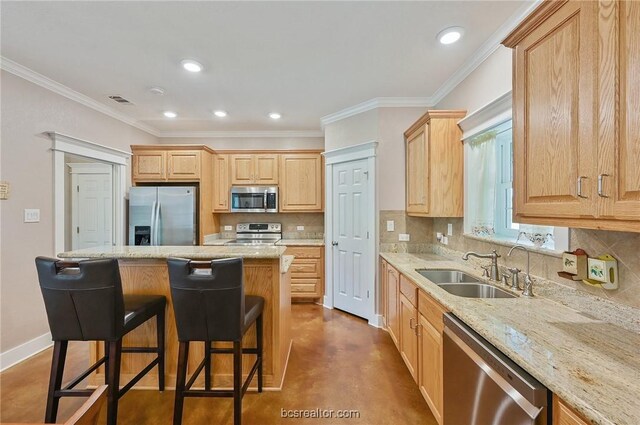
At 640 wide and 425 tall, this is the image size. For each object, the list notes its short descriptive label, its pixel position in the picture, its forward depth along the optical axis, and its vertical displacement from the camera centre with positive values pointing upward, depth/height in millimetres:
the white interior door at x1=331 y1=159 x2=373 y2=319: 3406 -314
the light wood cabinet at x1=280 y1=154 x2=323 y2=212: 4352 +516
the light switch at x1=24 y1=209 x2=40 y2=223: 2592 -17
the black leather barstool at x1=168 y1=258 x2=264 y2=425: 1627 -586
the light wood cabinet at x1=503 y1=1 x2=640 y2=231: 913 +401
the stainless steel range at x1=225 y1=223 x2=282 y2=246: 4559 -315
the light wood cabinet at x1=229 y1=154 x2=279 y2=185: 4402 +733
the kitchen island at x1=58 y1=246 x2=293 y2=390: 2107 -908
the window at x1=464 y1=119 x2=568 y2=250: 2111 +226
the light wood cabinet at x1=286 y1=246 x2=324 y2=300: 4047 -911
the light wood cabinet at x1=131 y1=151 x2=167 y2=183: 4098 +754
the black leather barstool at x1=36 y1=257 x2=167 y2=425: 1586 -592
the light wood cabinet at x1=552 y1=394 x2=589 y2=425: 772 -601
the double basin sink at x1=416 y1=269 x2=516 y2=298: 1877 -537
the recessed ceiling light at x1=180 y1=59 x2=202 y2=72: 2439 +1383
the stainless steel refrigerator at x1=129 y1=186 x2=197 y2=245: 3809 -35
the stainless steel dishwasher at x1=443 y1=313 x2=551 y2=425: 901 -689
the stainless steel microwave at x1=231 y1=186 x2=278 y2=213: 4348 +237
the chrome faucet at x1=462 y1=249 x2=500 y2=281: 1920 -372
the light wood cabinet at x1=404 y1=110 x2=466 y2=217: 2547 +491
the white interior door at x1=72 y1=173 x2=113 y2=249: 4039 +67
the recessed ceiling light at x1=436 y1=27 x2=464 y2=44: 2012 +1377
